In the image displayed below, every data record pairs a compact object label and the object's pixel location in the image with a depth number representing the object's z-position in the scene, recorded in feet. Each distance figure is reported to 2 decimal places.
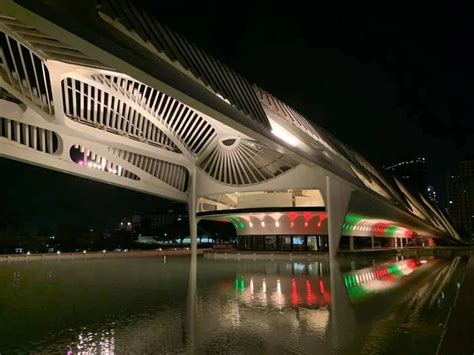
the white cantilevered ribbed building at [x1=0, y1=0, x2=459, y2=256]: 36.91
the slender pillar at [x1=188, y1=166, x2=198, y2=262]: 132.46
